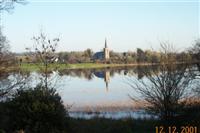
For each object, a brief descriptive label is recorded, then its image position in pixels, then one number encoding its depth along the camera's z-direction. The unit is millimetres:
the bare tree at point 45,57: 19656
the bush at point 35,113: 11617
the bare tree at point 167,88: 12688
